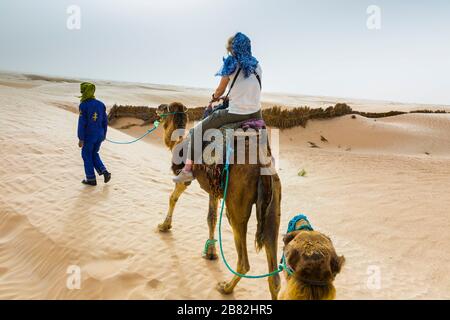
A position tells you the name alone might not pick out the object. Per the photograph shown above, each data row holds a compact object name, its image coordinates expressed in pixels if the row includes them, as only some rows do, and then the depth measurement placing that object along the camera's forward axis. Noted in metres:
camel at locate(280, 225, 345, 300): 2.25
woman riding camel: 4.20
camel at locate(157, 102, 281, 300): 3.80
